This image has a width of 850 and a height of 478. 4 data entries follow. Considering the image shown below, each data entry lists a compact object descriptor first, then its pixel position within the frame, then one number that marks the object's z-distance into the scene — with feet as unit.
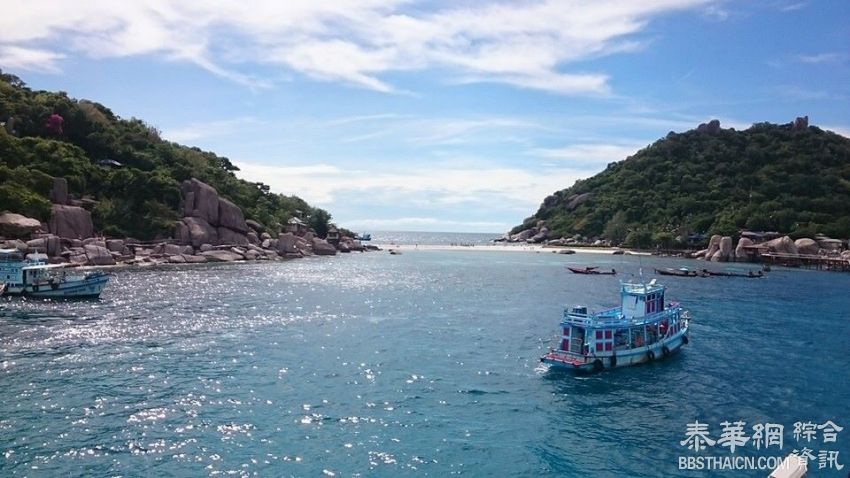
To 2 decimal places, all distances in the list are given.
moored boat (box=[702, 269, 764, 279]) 357.63
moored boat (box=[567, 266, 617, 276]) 371.92
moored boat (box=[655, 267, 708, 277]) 359.25
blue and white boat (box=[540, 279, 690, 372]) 131.95
